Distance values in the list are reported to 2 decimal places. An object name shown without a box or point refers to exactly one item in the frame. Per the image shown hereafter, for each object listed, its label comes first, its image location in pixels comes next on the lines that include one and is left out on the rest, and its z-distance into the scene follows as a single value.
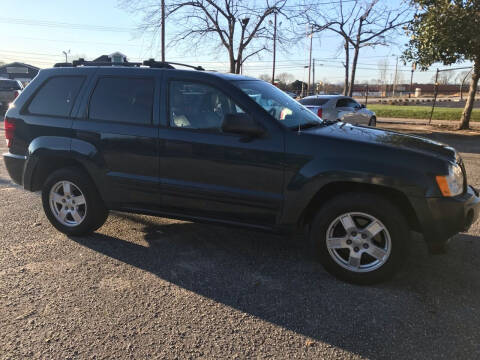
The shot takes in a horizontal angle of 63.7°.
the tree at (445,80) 72.36
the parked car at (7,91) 17.78
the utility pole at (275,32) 19.24
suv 3.16
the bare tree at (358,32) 19.47
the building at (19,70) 49.97
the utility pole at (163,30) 18.64
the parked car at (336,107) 12.41
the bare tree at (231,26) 18.06
